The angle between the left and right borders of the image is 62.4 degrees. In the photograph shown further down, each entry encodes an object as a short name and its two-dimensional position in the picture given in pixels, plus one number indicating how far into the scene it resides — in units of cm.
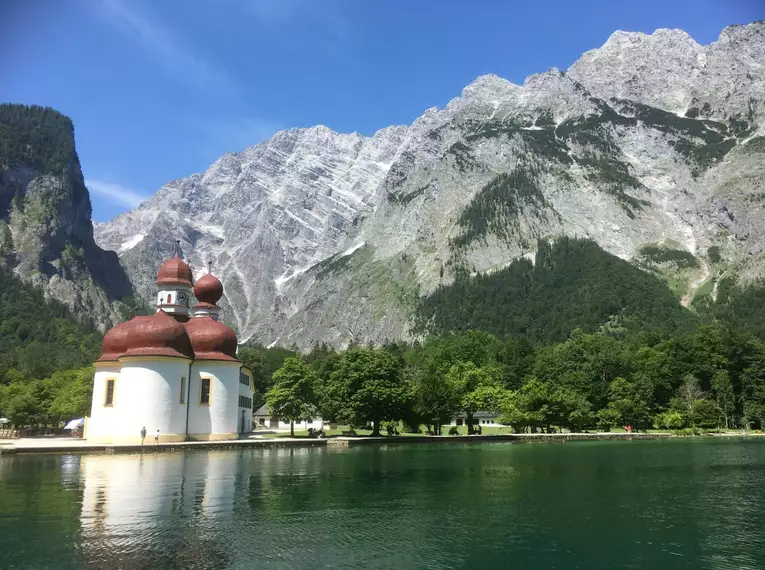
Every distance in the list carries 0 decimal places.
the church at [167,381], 5769
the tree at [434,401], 7544
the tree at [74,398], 7969
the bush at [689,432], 8788
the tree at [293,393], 7419
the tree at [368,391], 6906
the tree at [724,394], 9981
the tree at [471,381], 8612
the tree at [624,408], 9144
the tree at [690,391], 9794
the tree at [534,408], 8362
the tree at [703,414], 9025
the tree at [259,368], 12838
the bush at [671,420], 9094
